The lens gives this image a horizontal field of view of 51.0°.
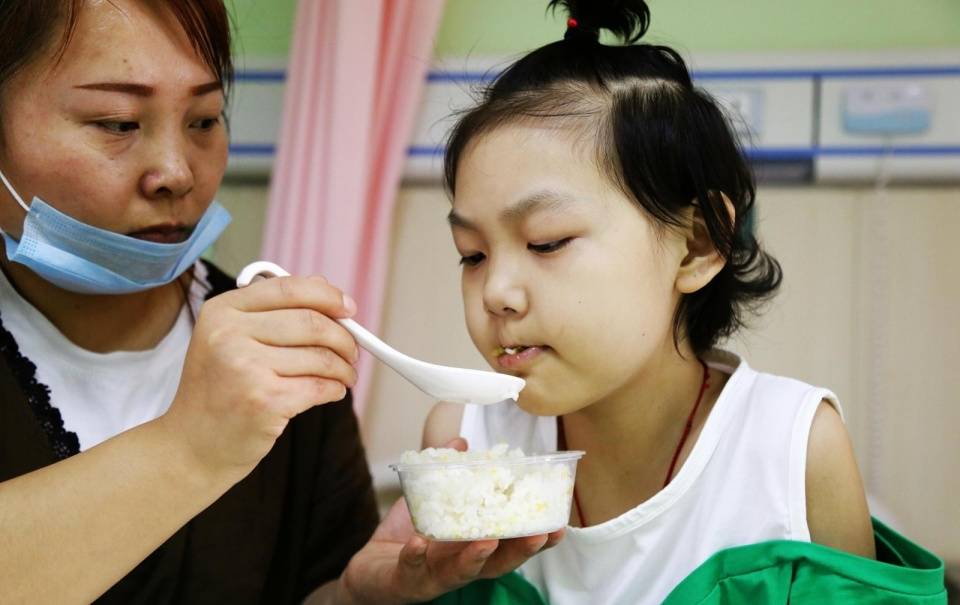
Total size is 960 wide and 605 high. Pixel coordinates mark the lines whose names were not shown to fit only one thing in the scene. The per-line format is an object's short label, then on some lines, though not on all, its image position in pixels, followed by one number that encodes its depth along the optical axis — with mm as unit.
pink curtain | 2385
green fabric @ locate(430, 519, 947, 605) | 1241
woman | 1067
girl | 1331
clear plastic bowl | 1112
